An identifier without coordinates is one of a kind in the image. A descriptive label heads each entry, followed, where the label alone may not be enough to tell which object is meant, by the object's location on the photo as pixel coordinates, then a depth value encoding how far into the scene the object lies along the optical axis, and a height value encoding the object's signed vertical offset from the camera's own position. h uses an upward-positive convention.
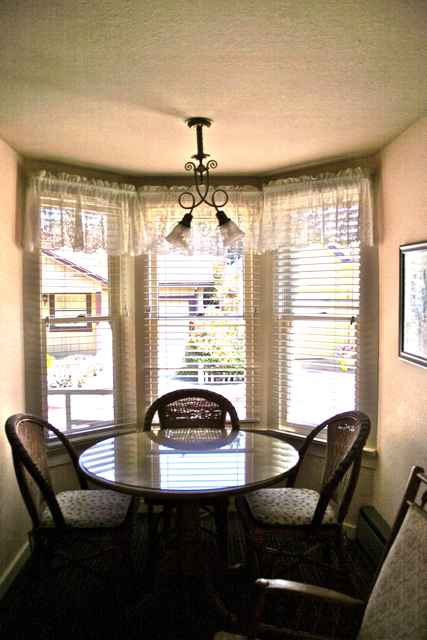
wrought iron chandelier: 2.39 +0.42
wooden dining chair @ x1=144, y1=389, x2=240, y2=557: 3.06 -0.66
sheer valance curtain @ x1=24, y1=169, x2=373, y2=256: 2.97 +0.61
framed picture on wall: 2.31 +0.00
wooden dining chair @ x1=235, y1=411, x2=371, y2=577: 2.25 -1.01
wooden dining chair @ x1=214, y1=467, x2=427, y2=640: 1.34 -0.86
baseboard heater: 2.66 -1.30
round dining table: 2.10 -0.76
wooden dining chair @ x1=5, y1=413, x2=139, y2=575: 2.22 -1.00
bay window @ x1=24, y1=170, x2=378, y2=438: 3.06 +0.03
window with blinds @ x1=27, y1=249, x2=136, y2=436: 3.13 -0.22
